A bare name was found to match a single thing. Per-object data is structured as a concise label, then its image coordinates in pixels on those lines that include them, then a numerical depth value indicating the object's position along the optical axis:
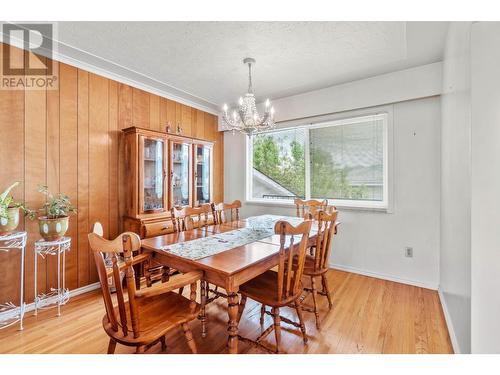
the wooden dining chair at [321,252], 1.92
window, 3.10
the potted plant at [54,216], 2.07
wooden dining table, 1.34
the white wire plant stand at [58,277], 2.12
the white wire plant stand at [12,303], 1.93
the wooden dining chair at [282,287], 1.50
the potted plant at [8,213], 1.84
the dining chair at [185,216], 2.33
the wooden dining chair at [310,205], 3.06
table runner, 1.62
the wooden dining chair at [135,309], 1.11
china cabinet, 2.75
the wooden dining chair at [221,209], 2.73
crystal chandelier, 2.40
